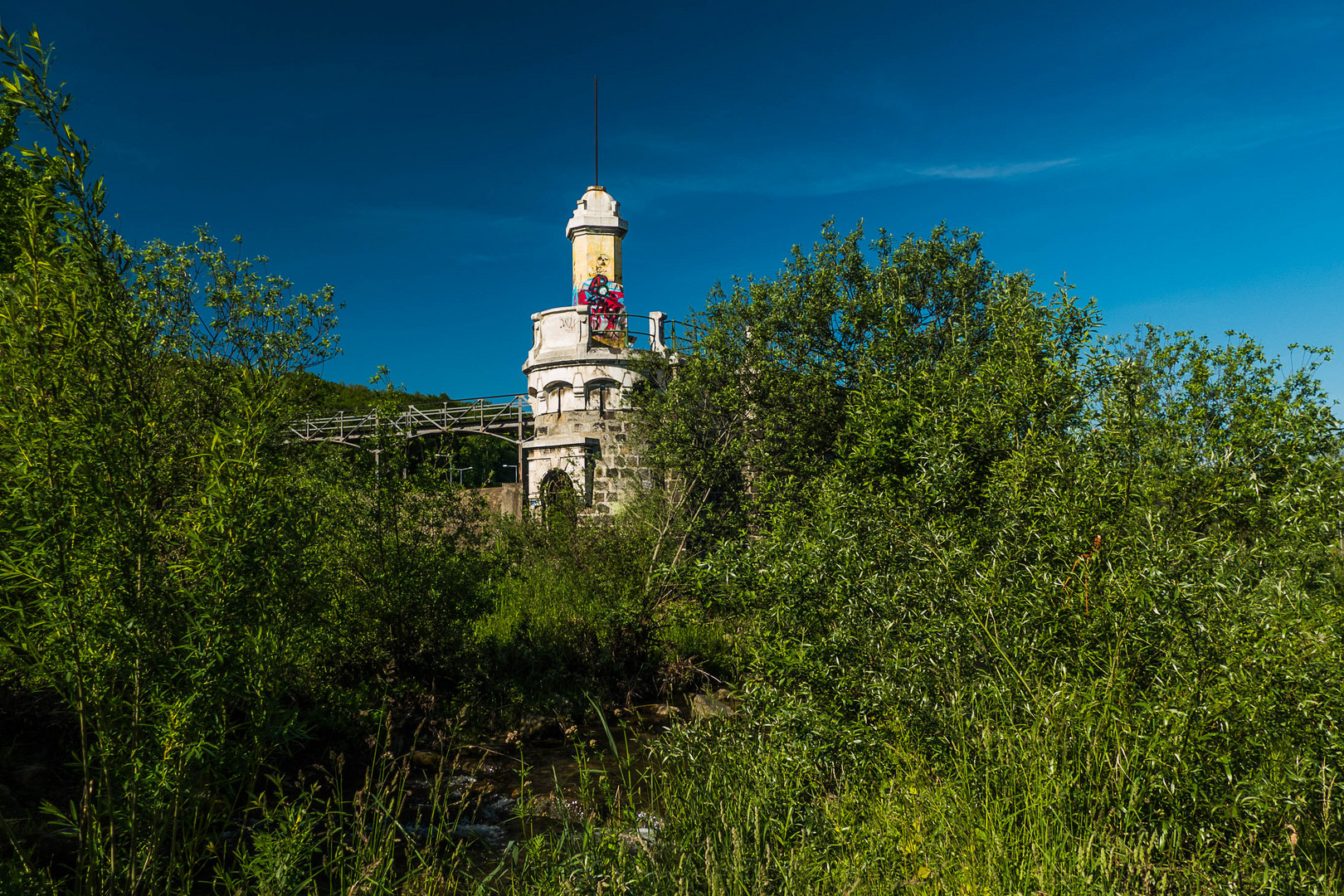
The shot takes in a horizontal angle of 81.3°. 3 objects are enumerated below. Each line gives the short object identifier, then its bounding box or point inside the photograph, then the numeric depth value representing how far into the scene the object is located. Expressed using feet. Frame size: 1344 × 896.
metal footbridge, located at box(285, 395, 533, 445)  80.11
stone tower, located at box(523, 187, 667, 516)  61.21
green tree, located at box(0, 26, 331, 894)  10.05
